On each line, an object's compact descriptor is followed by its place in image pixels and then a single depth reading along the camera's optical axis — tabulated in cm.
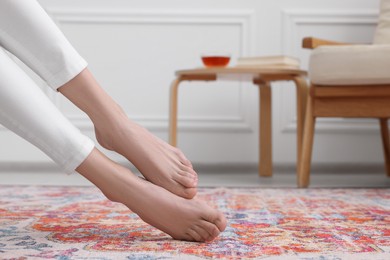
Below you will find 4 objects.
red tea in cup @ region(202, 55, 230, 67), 277
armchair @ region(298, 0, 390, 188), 233
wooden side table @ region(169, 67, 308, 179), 262
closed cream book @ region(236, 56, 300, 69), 269
